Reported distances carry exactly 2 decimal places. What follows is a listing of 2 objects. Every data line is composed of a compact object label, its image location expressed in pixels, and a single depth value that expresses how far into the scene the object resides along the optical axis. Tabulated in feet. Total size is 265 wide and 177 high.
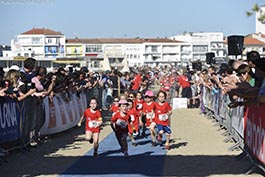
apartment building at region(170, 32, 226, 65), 556.92
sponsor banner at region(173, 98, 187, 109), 102.68
